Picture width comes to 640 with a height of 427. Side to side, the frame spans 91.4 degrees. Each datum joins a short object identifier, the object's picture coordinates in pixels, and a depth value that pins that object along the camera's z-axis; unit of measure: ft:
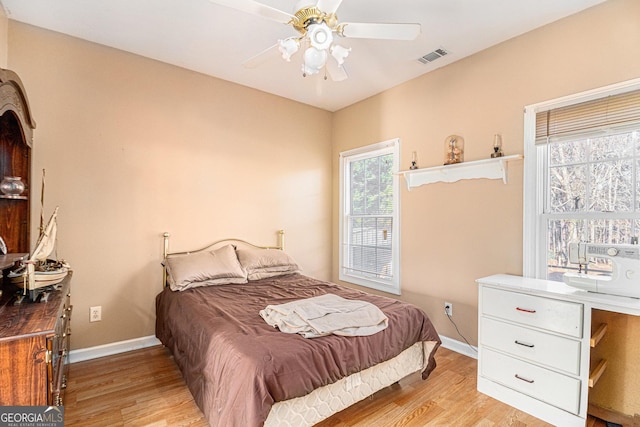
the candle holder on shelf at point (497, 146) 8.68
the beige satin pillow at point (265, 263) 10.46
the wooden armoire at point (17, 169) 6.56
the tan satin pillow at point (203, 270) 8.98
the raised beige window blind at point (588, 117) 6.82
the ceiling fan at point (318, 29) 5.41
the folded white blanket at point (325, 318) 6.06
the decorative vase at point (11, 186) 6.29
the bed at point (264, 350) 5.04
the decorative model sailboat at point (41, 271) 5.15
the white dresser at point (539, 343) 6.05
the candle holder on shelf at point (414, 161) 10.91
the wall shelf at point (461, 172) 8.60
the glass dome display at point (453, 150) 9.69
